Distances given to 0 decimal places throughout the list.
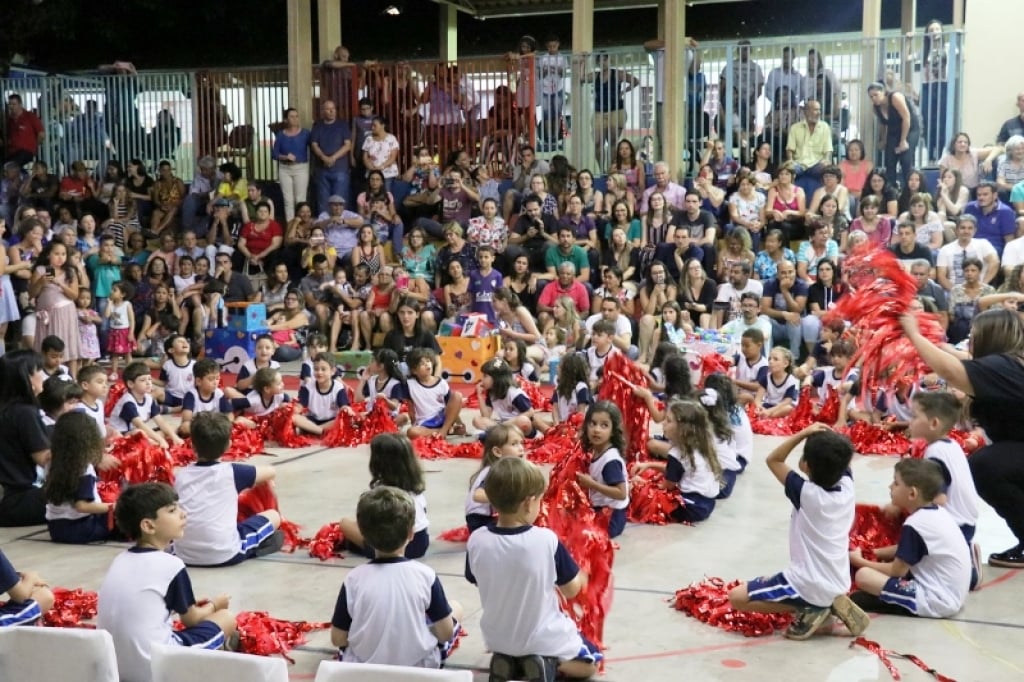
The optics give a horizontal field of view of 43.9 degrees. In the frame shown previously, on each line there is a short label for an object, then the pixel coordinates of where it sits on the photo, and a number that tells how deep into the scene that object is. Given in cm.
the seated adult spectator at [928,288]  1220
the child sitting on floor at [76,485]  689
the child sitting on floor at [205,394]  1013
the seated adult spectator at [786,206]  1491
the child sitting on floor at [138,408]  941
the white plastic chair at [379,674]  333
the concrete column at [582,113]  1744
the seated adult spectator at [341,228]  1644
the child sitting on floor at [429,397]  1044
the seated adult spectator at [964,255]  1318
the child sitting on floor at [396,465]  607
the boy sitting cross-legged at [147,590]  465
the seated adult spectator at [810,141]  1606
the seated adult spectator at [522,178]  1617
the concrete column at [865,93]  1634
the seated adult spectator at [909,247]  1339
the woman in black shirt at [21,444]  752
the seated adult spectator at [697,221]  1466
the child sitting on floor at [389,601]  459
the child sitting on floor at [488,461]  639
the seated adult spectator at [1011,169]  1447
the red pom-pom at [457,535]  728
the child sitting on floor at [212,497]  654
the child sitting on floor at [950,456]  622
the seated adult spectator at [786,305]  1313
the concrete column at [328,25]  1897
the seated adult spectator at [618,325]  1223
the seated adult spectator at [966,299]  1221
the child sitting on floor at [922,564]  570
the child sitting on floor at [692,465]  747
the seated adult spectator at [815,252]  1382
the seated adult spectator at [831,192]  1476
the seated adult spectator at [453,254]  1524
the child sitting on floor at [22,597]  498
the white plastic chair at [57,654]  374
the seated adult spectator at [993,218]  1386
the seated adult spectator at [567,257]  1473
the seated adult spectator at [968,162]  1498
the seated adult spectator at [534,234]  1522
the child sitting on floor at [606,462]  689
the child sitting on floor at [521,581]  468
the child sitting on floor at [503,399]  990
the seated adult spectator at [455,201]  1627
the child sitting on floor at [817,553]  547
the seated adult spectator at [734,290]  1348
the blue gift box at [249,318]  1473
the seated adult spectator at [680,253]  1432
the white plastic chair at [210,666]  352
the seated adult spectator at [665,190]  1539
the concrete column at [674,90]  1708
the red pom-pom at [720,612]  562
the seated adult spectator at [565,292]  1416
